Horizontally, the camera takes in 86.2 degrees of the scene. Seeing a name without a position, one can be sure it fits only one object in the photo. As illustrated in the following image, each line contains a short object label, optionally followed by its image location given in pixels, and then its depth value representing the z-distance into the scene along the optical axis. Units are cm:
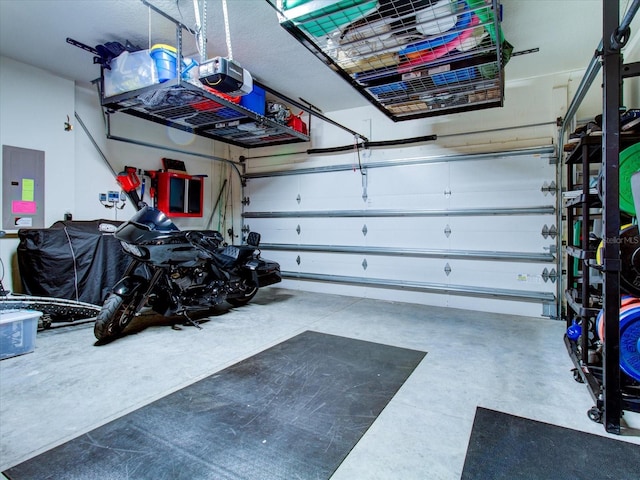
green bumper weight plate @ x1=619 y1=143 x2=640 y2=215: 222
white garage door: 428
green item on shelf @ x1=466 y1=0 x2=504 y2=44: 212
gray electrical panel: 376
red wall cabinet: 525
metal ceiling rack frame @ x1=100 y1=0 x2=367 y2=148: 325
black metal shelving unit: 182
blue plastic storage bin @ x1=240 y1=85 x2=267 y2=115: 418
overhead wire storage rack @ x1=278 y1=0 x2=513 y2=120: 219
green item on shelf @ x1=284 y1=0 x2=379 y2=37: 213
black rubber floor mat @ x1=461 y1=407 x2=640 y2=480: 153
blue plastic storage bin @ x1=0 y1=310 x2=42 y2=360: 277
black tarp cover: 373
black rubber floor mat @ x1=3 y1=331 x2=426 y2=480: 154
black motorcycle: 321
